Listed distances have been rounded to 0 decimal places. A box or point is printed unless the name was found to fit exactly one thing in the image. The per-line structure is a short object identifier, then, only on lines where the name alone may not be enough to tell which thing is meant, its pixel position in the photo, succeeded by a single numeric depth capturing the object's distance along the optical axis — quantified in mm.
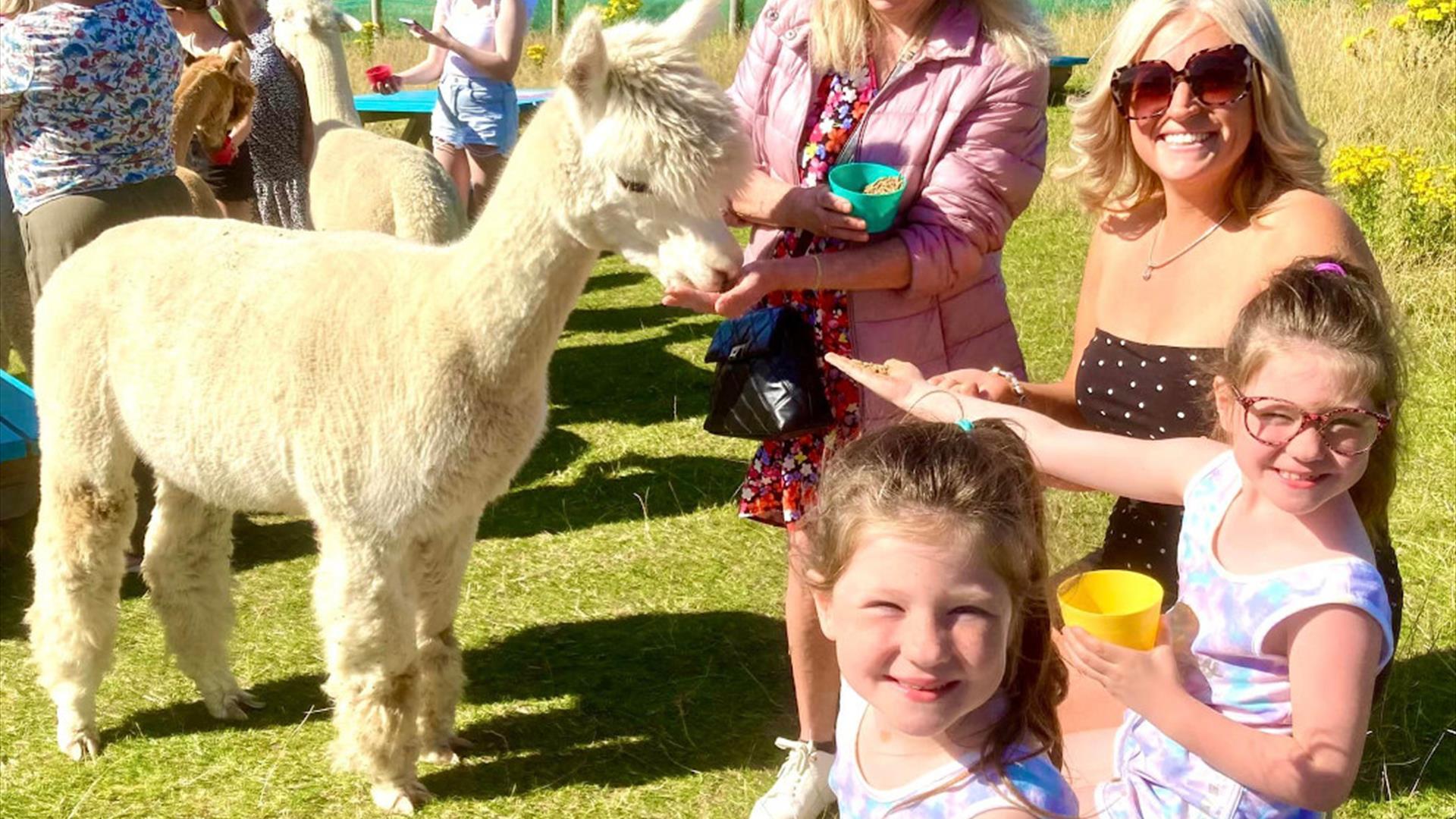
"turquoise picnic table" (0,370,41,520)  4465
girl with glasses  1681
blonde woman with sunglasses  2348
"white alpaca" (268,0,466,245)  4820
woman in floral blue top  3809
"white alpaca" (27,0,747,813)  2693
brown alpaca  4887
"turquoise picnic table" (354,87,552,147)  8773
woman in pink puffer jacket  2689
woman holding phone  6465
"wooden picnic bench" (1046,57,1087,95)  12945
